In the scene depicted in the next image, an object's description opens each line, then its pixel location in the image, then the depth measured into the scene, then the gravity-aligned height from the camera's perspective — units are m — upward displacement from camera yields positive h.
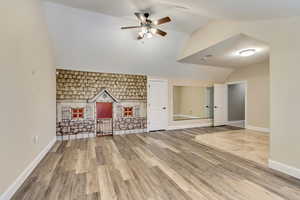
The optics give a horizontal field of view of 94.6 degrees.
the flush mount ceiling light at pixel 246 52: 4.06 +1.41
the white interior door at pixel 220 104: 6.72 -0.25
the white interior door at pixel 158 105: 5.72 -0.24
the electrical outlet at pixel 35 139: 2.60 -0.76
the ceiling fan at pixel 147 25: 2.91 +1.66
